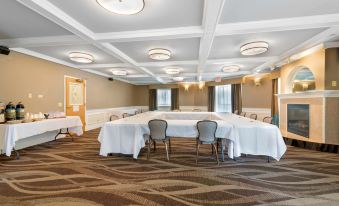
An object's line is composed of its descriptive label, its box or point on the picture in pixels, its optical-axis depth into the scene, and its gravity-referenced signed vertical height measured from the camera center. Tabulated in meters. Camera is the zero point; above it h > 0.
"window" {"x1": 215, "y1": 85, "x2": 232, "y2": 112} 11.45 +0.34
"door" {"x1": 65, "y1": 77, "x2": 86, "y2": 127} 6.77 +0.26
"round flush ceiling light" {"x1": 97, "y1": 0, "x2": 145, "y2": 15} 2.49 +1.35
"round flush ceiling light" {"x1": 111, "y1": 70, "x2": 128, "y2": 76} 8.00 +1.38
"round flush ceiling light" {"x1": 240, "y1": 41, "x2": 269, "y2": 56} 4.29 +1.33
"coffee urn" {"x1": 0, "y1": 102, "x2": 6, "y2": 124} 4.11 -0.22
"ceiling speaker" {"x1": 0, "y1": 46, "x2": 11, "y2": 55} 4.27 +1.25
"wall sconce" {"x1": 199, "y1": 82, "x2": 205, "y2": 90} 12.51 +1.25
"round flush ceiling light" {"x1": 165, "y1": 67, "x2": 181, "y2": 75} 7.33 +1.37
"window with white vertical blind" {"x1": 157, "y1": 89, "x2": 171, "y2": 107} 13.86 +0.42
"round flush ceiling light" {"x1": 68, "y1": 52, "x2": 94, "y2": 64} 5.22 +1.35
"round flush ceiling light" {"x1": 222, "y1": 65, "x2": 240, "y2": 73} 7.07 +1.40
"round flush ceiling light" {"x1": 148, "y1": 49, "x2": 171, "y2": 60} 4.85 +1.33
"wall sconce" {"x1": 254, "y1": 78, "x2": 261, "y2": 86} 8.63 +1.04
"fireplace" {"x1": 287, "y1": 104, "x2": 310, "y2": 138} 5.34 -0.49
